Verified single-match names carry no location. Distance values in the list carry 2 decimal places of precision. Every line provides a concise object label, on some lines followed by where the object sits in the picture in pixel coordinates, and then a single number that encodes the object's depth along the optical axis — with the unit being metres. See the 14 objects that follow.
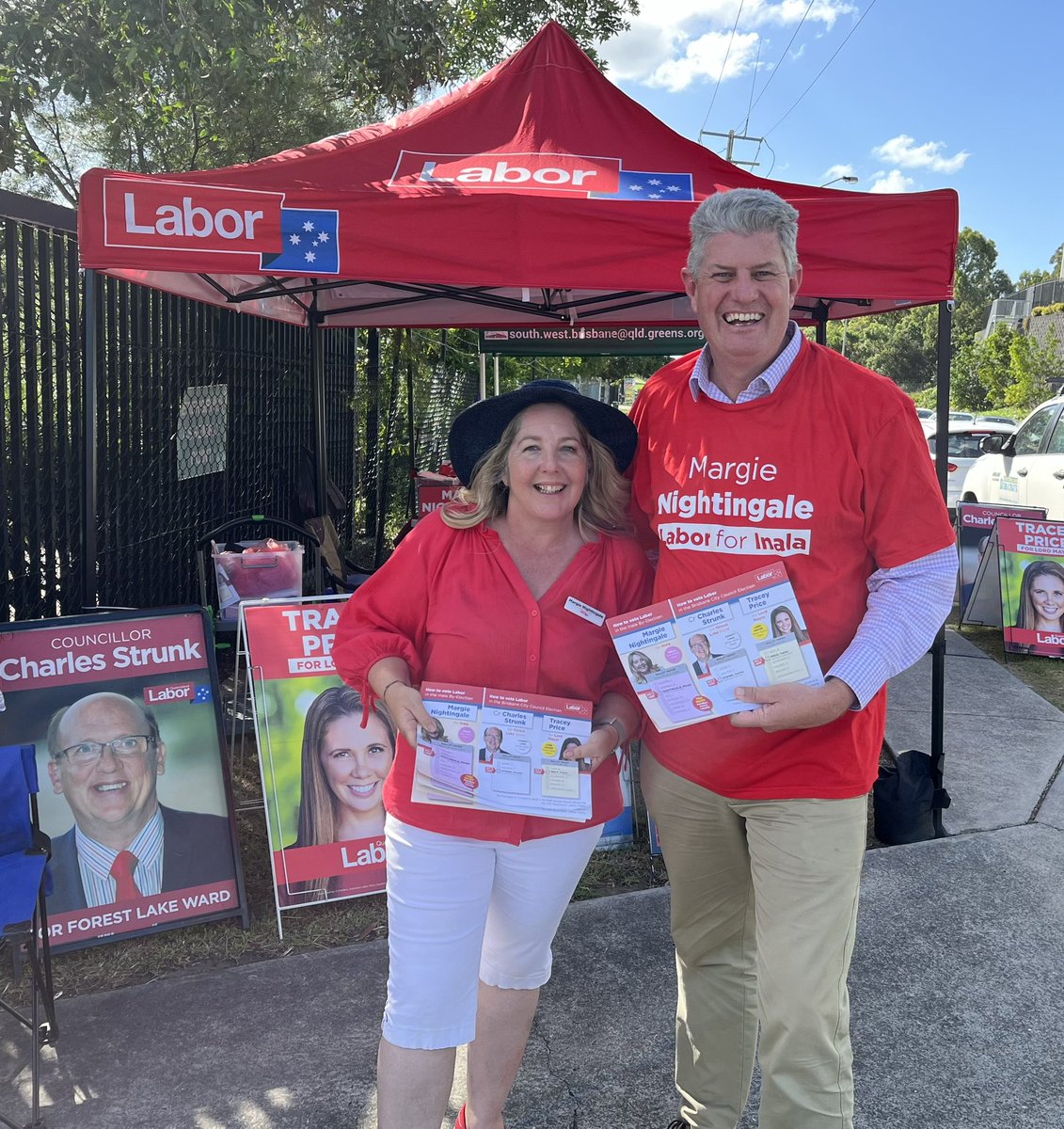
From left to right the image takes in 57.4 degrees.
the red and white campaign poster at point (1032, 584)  7.40
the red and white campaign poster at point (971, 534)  8.24
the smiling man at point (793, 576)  1.87
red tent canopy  3.36
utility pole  36.87
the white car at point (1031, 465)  8.84
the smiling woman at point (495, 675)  2.01
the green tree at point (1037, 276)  96.06
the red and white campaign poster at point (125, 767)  3.21
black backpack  4.18
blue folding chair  2.47
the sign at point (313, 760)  3.51
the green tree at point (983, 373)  42.06
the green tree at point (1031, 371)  32.84
